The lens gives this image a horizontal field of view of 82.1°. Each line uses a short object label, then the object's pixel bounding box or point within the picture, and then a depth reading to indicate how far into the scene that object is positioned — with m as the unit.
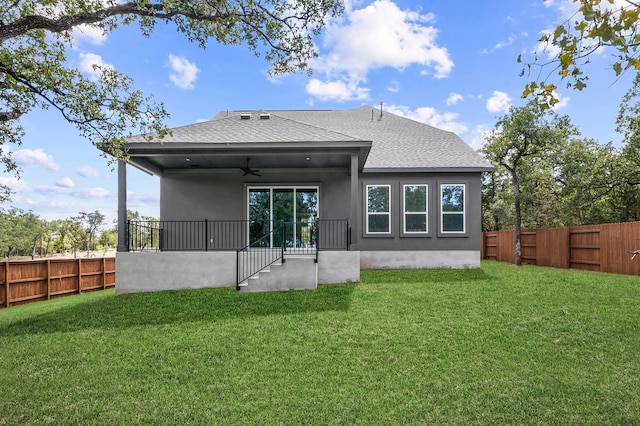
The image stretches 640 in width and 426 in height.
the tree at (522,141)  13.75
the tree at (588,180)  15.39
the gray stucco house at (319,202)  11.45
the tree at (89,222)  51.66
